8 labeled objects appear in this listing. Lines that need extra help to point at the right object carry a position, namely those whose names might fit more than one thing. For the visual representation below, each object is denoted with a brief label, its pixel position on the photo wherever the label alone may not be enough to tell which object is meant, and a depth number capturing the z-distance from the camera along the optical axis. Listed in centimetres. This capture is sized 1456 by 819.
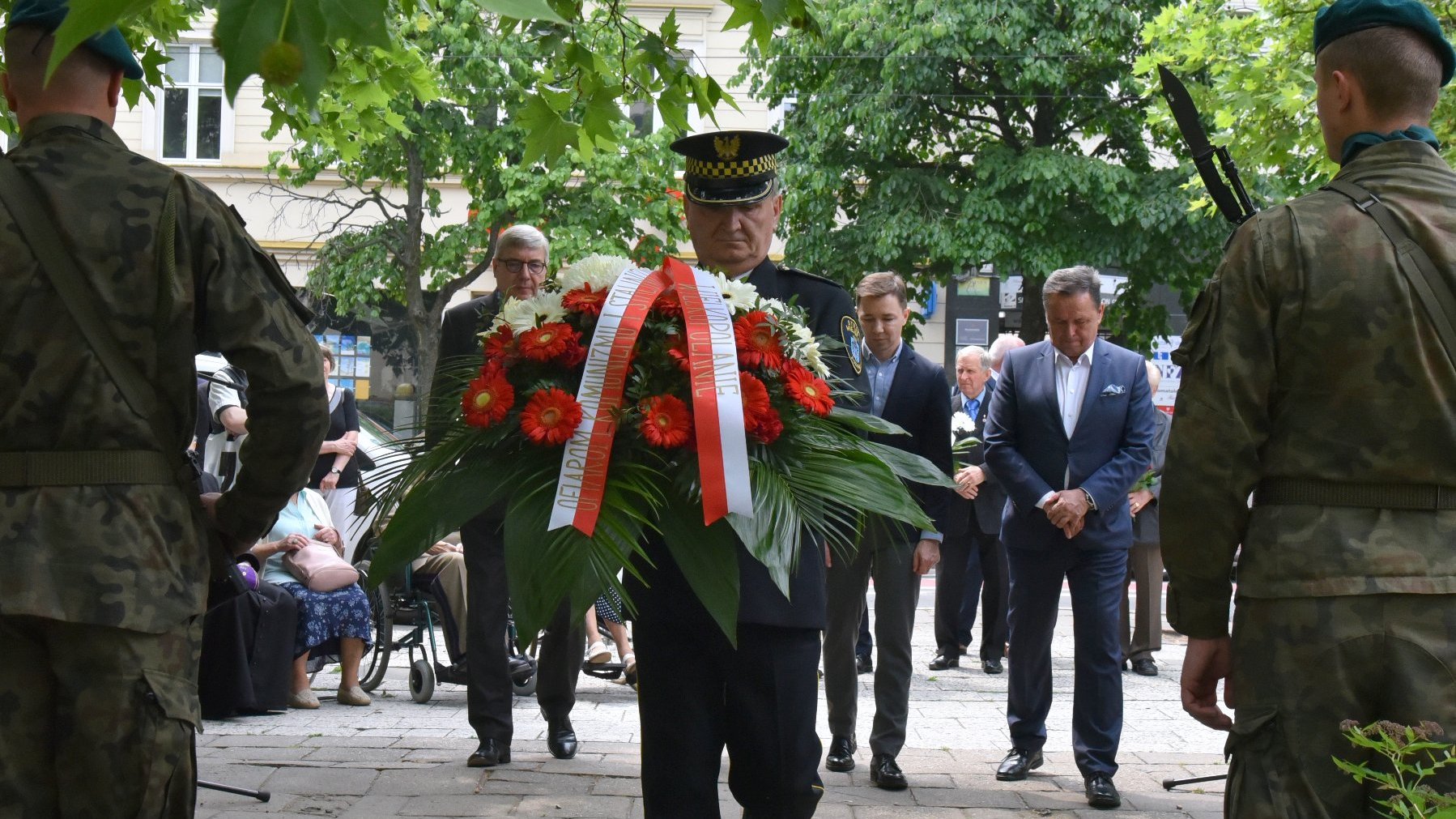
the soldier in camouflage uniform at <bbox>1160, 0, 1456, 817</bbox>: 312
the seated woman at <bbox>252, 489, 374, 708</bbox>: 883
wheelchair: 935
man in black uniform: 390
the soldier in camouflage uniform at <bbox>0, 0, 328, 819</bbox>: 320
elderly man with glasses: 662
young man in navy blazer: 693
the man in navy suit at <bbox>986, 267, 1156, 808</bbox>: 659
